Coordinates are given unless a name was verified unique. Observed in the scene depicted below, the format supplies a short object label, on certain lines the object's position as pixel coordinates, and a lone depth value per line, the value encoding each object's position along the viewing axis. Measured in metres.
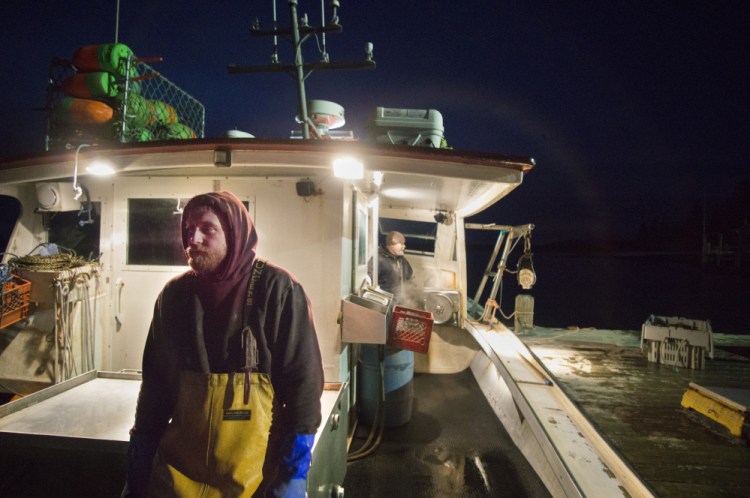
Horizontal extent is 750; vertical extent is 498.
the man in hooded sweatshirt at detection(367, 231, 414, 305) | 7.37
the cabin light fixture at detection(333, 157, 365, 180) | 3.63
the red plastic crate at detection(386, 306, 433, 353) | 4.95
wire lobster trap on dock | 7.44
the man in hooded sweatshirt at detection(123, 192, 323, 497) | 1.88
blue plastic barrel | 5.29
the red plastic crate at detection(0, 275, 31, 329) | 3.69
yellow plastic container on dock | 4.73
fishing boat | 3.12
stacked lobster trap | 6.42
